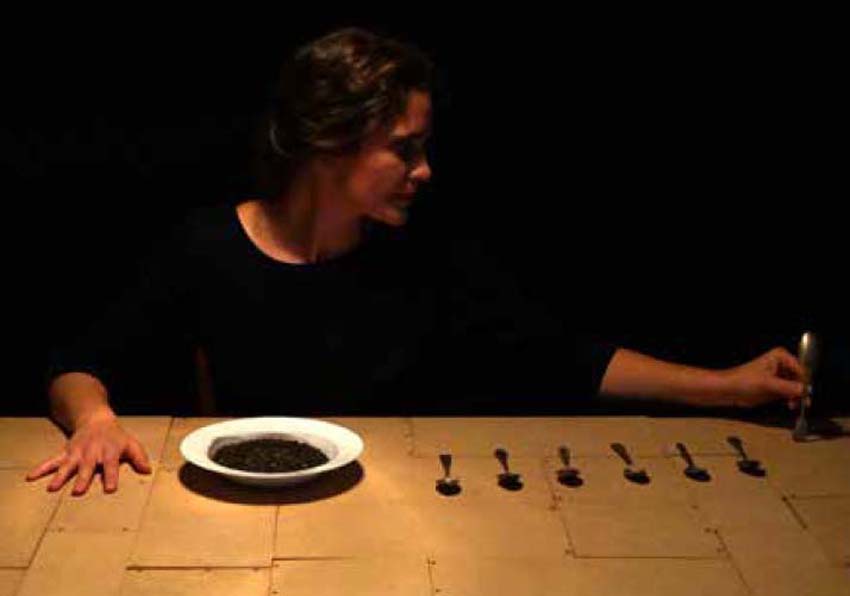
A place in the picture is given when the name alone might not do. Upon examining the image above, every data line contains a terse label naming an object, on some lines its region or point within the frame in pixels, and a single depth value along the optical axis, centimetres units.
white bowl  151
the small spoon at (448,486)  156
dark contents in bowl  155
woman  198
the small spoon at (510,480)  159
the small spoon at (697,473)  165
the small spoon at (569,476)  161
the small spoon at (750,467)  168
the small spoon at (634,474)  163
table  133
